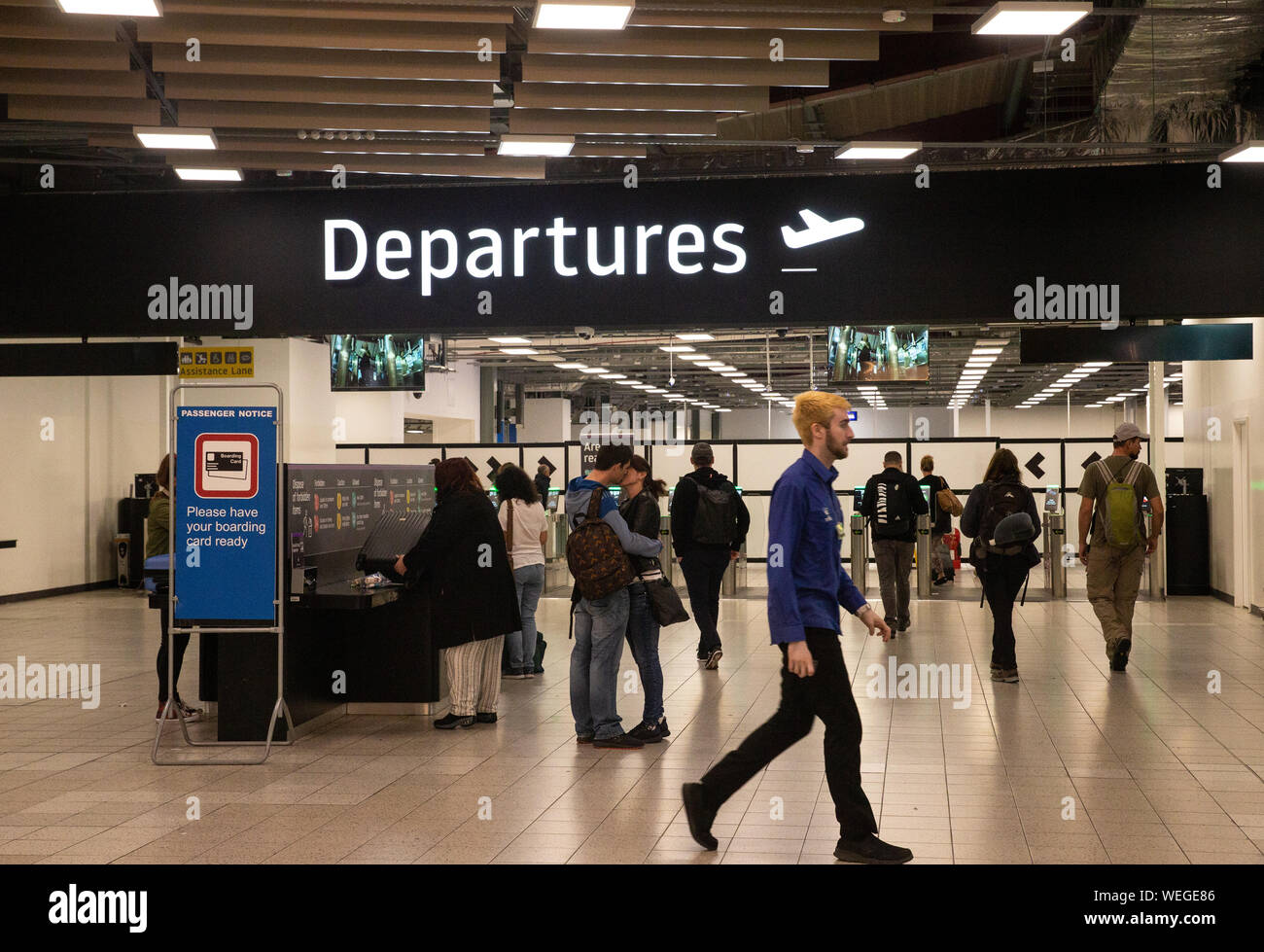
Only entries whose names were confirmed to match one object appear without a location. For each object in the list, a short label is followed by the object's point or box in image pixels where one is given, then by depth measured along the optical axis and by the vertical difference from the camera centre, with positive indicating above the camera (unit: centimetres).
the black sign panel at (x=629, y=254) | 629 +119
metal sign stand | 616 -77
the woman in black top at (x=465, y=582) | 671 -52
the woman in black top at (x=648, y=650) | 634 -84
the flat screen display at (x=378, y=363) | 1620 +161
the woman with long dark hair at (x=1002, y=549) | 826 -46
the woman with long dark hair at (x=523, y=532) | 823 -31
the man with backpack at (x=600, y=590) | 614 -52
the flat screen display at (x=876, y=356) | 1491 +149
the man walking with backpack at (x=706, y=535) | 889 -37
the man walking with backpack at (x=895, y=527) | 1116 -41
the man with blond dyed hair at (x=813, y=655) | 415 -57
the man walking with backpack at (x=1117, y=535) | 848 -38
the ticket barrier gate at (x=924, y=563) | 1444 -94
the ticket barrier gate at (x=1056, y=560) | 1445 -93
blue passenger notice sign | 625 -12
